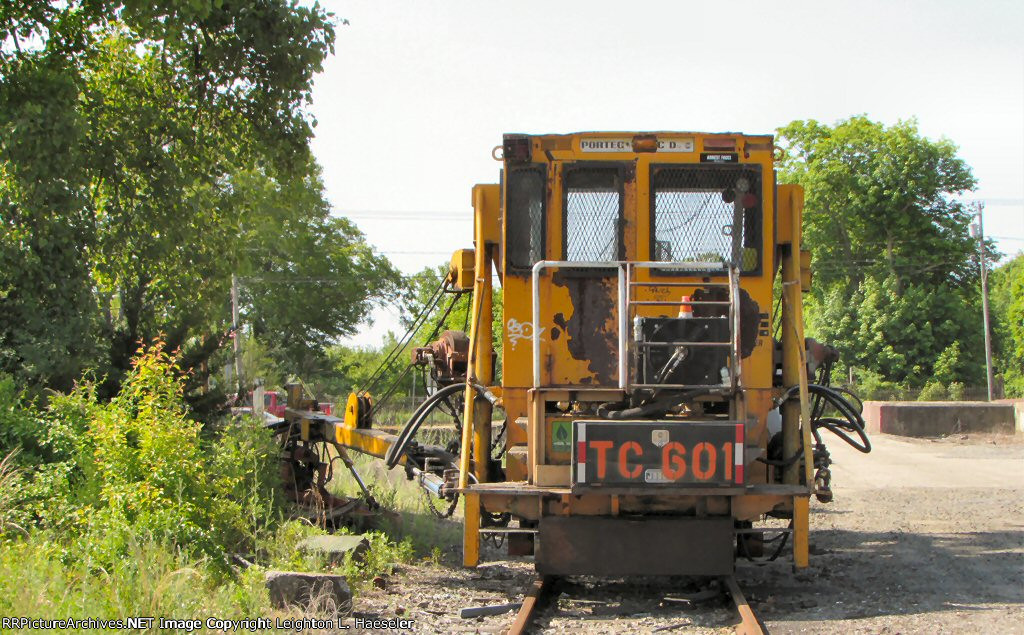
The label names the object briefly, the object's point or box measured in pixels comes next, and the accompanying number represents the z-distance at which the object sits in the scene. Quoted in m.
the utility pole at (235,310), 37.56
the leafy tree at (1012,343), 53.44
